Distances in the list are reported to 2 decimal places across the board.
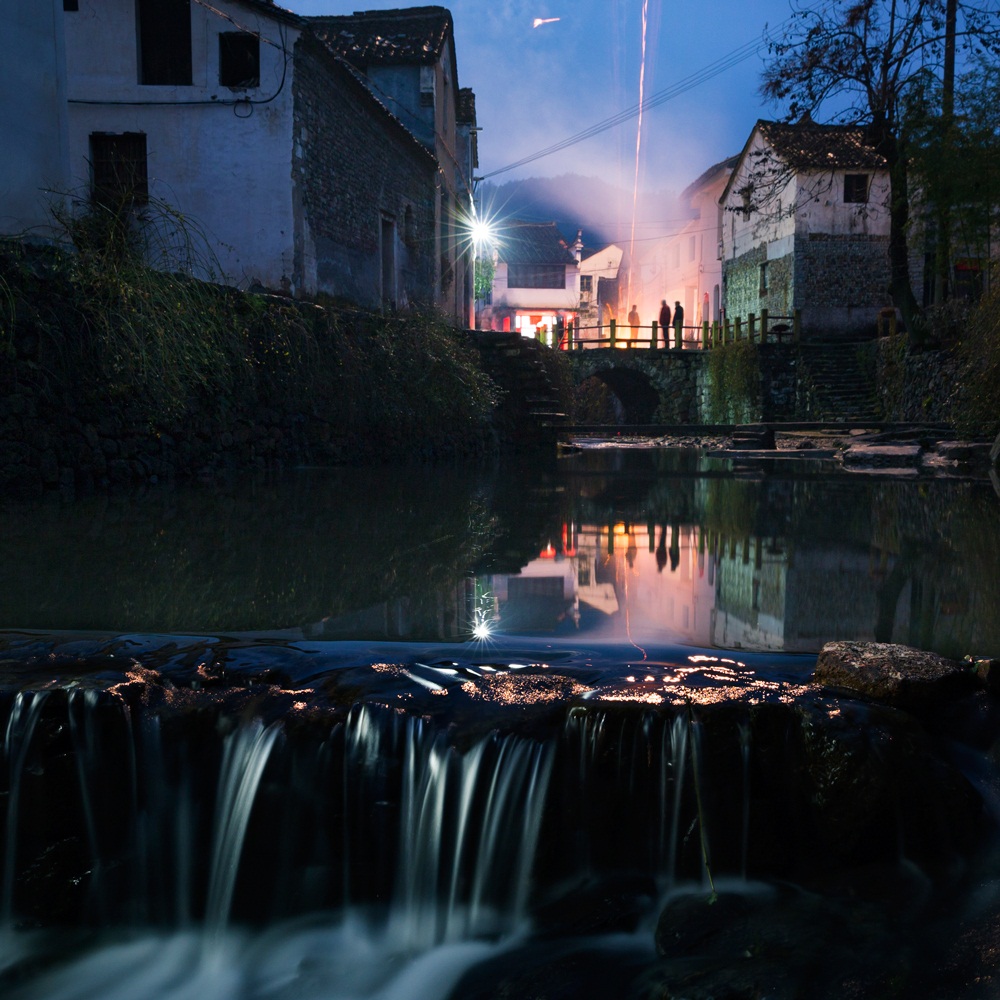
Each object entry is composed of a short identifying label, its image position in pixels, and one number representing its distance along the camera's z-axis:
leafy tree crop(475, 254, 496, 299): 47.06
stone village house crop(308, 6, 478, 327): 21.53
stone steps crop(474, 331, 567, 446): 15.36
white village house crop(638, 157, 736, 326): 41.53
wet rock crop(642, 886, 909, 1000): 2.19
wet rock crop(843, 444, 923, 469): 12.21
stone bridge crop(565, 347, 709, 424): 31.27
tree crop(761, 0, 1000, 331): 19.64
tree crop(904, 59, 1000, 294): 15.92
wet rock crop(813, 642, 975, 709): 2.85
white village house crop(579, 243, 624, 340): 54.25
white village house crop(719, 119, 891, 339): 30.05
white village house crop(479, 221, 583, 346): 52.22
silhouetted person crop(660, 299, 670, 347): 32.14
